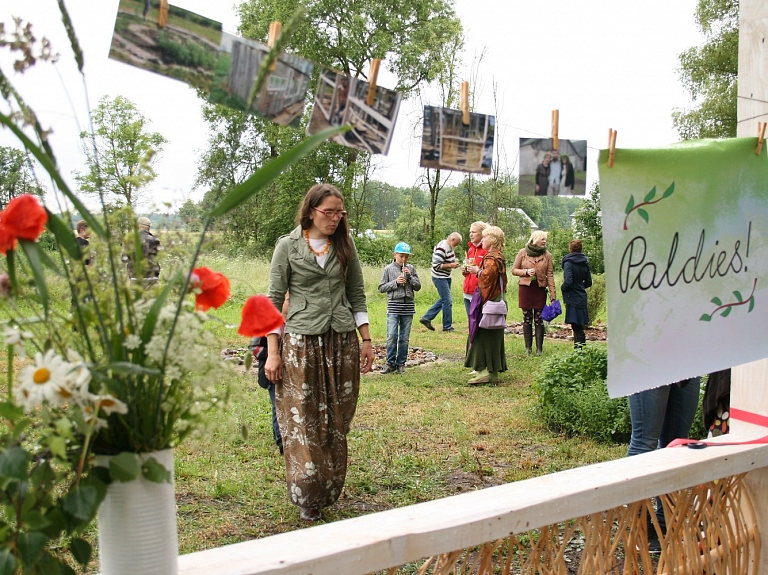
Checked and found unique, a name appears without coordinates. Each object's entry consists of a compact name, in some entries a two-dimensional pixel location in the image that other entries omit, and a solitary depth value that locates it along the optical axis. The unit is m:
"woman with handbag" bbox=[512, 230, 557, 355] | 9.88
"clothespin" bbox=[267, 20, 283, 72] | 1.81
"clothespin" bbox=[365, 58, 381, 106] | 2.08
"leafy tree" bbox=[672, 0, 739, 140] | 22.09
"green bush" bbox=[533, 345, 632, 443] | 5.74
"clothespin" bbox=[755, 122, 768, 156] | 2.75
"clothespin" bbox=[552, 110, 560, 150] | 2.56
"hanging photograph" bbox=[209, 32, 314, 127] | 1.68
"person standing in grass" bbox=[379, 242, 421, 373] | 8.91
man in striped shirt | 10.80
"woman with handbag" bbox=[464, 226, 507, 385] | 8.09
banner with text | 2.44
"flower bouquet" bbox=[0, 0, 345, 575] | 1.16
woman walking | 3.91
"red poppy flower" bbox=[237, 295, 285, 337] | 1.36
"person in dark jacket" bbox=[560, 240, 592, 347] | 9.70
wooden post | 2.79
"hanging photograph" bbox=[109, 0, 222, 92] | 1.67
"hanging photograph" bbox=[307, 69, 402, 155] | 2.05
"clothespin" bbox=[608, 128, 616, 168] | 2.42
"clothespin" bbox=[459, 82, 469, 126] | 2.31
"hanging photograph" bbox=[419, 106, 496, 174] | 2.39
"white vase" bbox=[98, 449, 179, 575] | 1.26
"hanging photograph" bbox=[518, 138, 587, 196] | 2.56
